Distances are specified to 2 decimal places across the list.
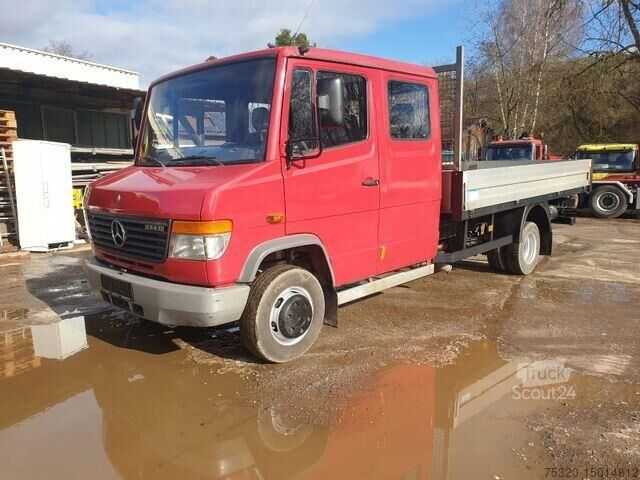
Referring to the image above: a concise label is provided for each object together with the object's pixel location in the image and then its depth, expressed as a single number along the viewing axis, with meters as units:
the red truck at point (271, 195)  3.62
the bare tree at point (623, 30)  17.55
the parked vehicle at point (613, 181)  14.72
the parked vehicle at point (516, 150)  14.84
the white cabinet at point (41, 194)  9.10
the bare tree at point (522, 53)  23.03
